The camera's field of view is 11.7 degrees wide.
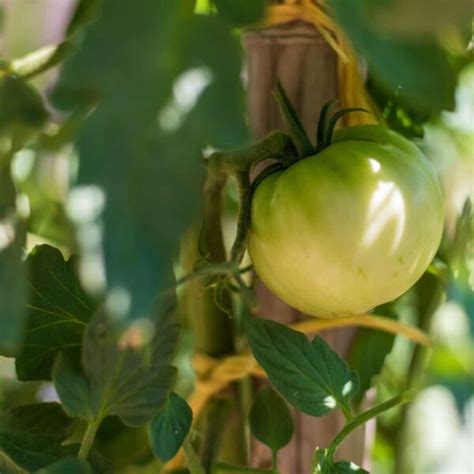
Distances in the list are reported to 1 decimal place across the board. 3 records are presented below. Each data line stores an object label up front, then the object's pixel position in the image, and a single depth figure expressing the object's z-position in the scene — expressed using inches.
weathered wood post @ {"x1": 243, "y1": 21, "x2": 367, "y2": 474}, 33.2
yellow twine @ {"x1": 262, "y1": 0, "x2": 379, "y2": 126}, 32.1
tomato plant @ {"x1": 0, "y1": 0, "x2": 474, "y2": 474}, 26.0
